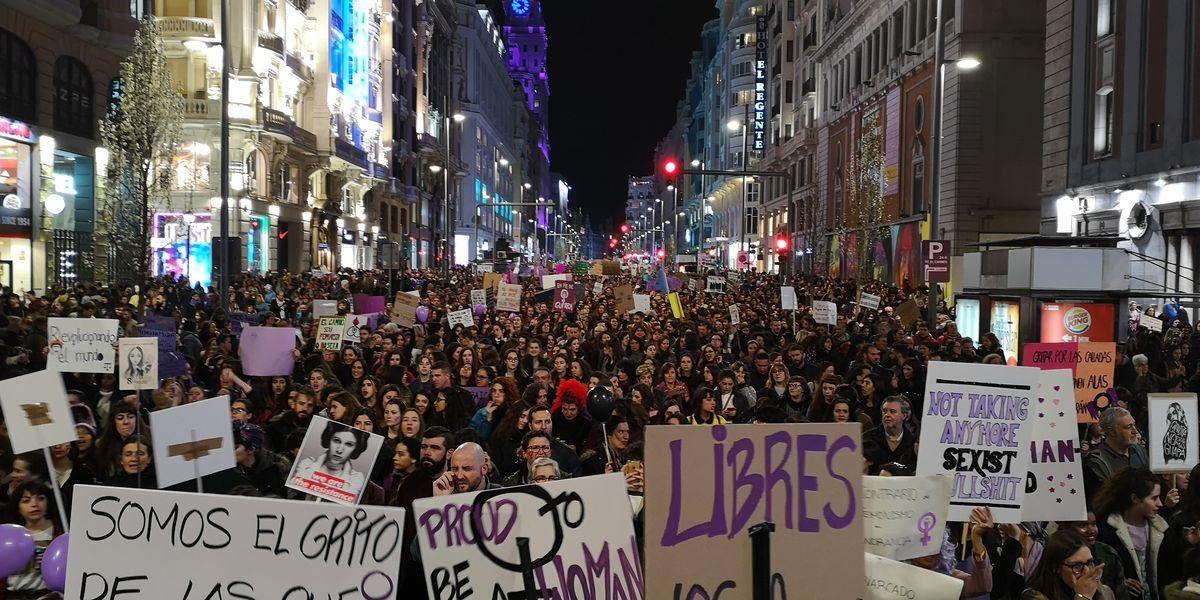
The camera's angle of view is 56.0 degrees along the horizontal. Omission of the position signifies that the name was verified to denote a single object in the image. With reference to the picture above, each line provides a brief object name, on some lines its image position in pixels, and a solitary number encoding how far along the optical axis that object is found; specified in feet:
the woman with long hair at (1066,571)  17.43
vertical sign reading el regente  284.00
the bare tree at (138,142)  92.73
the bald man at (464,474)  20.26
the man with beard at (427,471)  23.63
